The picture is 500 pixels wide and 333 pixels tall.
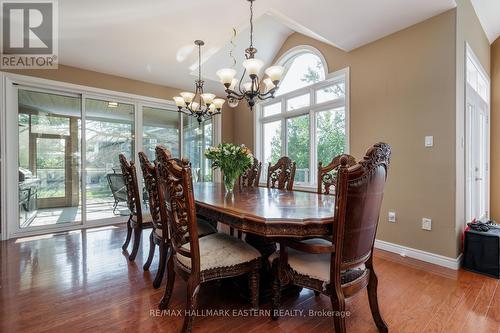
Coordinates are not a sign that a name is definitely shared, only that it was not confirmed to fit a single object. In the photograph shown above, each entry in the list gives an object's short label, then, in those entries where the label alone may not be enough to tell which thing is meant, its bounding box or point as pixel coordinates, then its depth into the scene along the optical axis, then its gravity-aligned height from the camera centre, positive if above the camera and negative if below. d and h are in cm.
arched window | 382 +88
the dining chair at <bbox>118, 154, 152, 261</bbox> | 257 -42
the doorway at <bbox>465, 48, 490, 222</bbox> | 283 +31
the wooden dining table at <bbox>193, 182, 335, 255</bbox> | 137 -30
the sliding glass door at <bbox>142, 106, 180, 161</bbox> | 480 +75
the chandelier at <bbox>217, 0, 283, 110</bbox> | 231 +90
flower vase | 254 -17
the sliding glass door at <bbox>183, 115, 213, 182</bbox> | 540 +48
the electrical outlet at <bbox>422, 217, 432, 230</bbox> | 268 -66
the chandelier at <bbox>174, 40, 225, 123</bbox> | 328 +88
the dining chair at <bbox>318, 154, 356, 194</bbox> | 253 -11
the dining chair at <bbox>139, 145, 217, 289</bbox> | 207 -49
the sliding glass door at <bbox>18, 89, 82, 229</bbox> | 374 +12
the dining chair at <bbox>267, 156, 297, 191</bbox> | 297 -12
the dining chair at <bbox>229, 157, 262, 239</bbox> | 355 -15
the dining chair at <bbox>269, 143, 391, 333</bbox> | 126 -47
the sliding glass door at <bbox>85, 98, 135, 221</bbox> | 422 +24
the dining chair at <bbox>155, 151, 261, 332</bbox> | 144 -59
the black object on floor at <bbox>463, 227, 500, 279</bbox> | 235 -88
